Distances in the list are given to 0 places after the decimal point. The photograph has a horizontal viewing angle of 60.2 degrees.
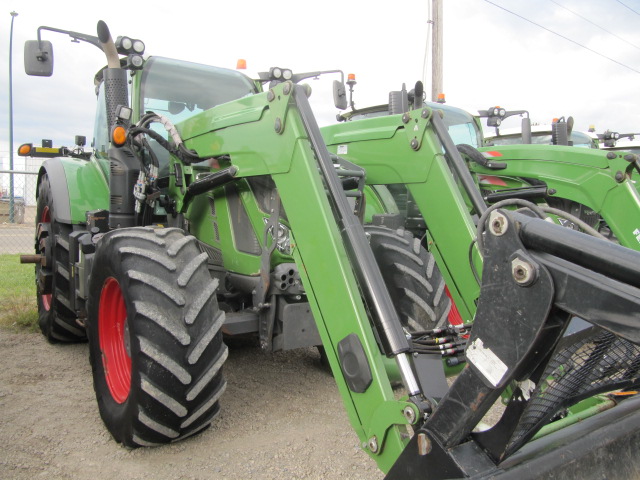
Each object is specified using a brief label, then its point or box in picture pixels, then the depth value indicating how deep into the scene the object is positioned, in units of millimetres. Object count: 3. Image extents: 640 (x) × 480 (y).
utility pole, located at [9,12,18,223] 11859
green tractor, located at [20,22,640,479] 1545
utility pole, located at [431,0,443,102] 12281
